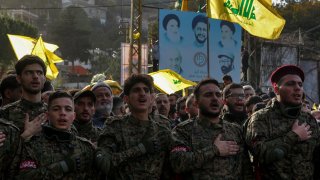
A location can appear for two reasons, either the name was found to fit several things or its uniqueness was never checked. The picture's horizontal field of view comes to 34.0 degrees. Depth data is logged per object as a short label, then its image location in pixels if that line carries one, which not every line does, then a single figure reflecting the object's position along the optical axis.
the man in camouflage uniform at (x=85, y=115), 5.18
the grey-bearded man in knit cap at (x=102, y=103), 5.91
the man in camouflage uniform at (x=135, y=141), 4.35
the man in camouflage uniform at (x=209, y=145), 4.39
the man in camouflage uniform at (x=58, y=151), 4.08
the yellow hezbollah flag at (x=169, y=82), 9.73
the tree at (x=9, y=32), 37.64
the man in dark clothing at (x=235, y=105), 6.20
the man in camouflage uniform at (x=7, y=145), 4.11
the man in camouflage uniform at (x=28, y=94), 4.82
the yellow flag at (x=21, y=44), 9.90
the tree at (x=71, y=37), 55.88
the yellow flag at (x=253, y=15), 9.04
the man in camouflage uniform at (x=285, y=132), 4.45
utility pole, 16.72
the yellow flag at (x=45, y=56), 9.23
